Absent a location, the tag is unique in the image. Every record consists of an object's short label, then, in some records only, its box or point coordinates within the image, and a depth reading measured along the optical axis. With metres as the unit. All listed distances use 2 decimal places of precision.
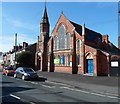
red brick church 17.92
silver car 12.58
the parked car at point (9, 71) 16.77
